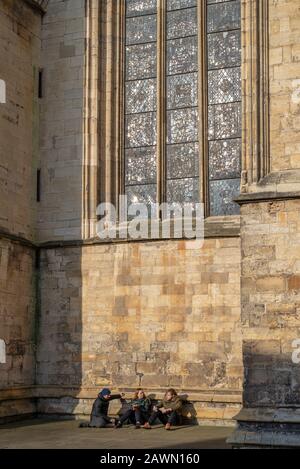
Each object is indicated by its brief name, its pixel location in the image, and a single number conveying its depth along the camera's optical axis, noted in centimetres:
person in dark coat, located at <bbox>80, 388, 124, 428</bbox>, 1412
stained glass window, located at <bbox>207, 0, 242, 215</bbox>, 1548
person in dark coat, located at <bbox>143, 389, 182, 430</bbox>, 1408
